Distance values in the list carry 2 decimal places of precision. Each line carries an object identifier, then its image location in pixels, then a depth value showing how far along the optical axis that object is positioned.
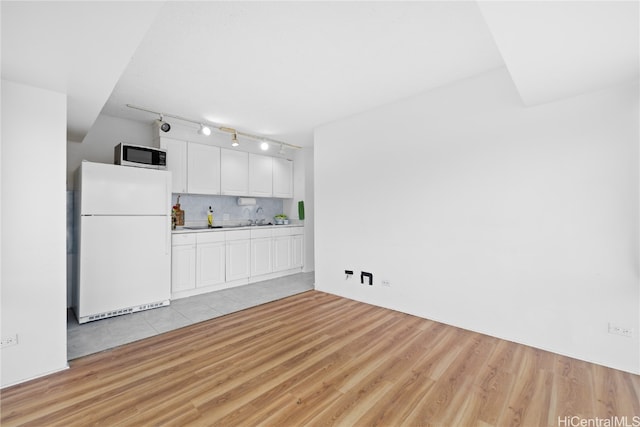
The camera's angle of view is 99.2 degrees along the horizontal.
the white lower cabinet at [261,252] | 4.64
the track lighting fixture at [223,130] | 3.72
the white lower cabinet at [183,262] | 3.76
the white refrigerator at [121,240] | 3.03
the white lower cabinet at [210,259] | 3.99
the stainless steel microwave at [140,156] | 3.36
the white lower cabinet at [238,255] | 4.32
